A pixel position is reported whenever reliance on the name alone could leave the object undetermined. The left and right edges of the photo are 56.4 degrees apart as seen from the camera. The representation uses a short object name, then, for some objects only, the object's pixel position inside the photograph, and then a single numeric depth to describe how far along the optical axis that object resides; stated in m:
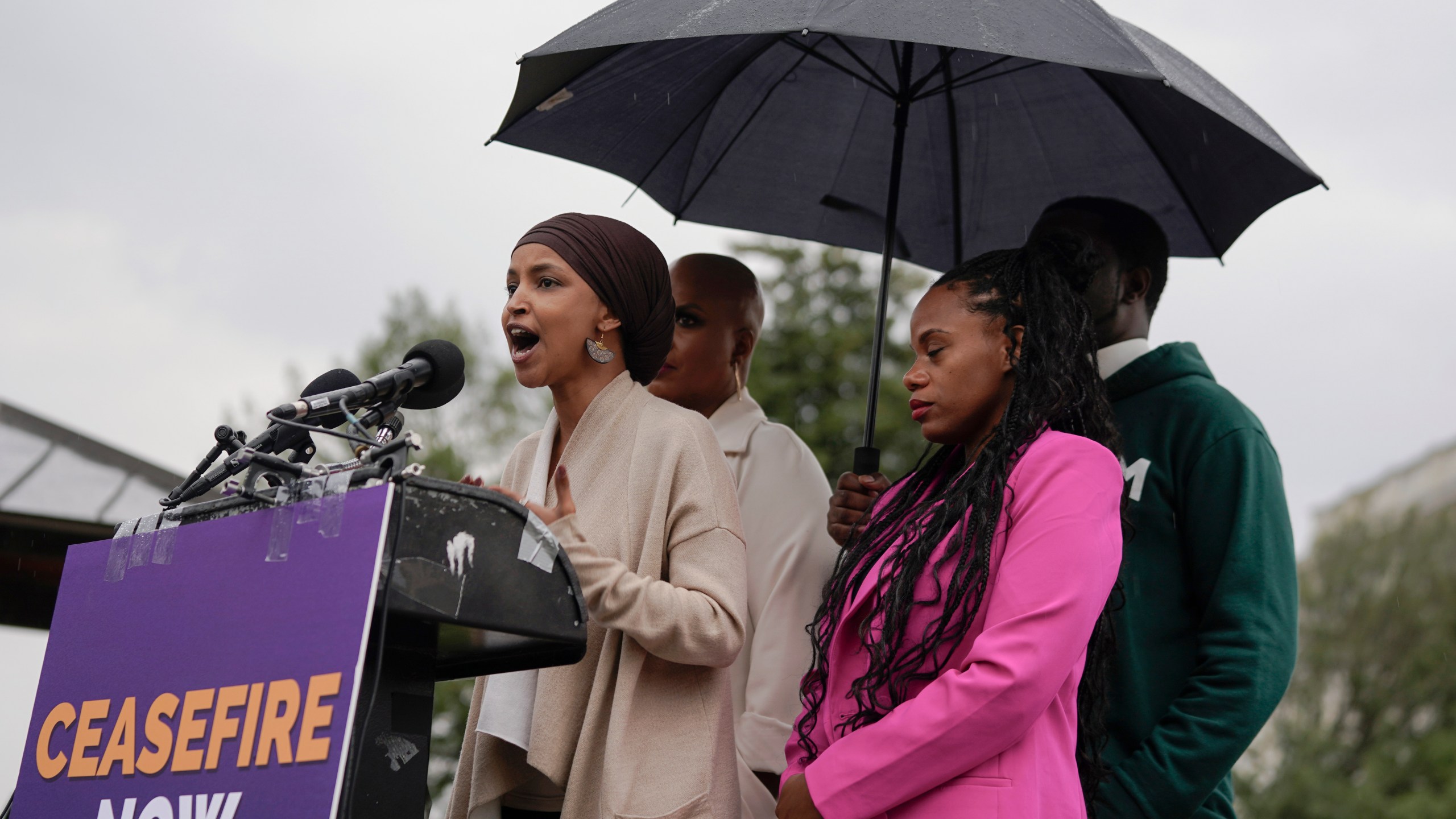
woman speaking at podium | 2.69
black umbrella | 3.88
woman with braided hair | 2.51
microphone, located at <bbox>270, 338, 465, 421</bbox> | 2.47
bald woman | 3.47
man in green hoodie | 3.06
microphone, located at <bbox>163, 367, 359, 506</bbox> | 2.37
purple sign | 1.95
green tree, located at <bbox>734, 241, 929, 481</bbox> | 17.62
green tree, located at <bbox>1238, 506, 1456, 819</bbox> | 25.42
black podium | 2.05
